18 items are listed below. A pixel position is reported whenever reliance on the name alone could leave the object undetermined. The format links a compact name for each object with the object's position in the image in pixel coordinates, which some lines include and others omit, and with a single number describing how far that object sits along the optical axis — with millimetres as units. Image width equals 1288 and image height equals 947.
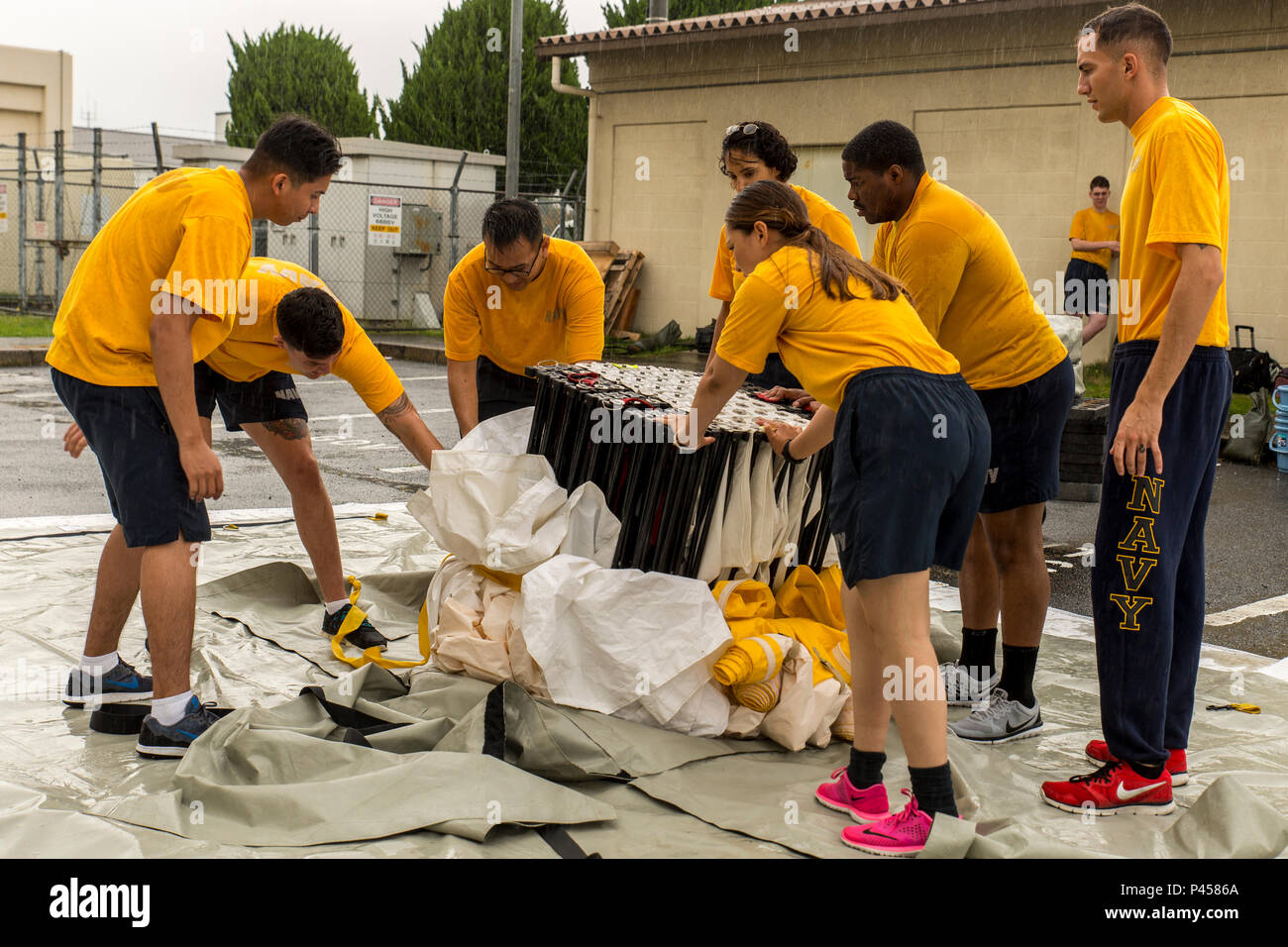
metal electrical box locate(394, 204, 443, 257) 18995
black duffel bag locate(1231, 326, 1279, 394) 10242
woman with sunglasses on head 4273
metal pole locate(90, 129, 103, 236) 15708
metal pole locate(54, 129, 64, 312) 16469
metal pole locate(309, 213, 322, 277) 16953
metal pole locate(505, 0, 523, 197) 16359
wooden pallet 17328
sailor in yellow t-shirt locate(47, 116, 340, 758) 3270
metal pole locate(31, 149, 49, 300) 18047
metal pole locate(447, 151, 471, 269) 17822
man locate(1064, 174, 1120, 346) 12508
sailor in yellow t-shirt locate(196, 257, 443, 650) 3918
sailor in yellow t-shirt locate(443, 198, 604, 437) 4871
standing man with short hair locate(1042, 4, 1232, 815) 3021
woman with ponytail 2861
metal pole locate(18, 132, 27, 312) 16688
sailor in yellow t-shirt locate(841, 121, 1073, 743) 3514
